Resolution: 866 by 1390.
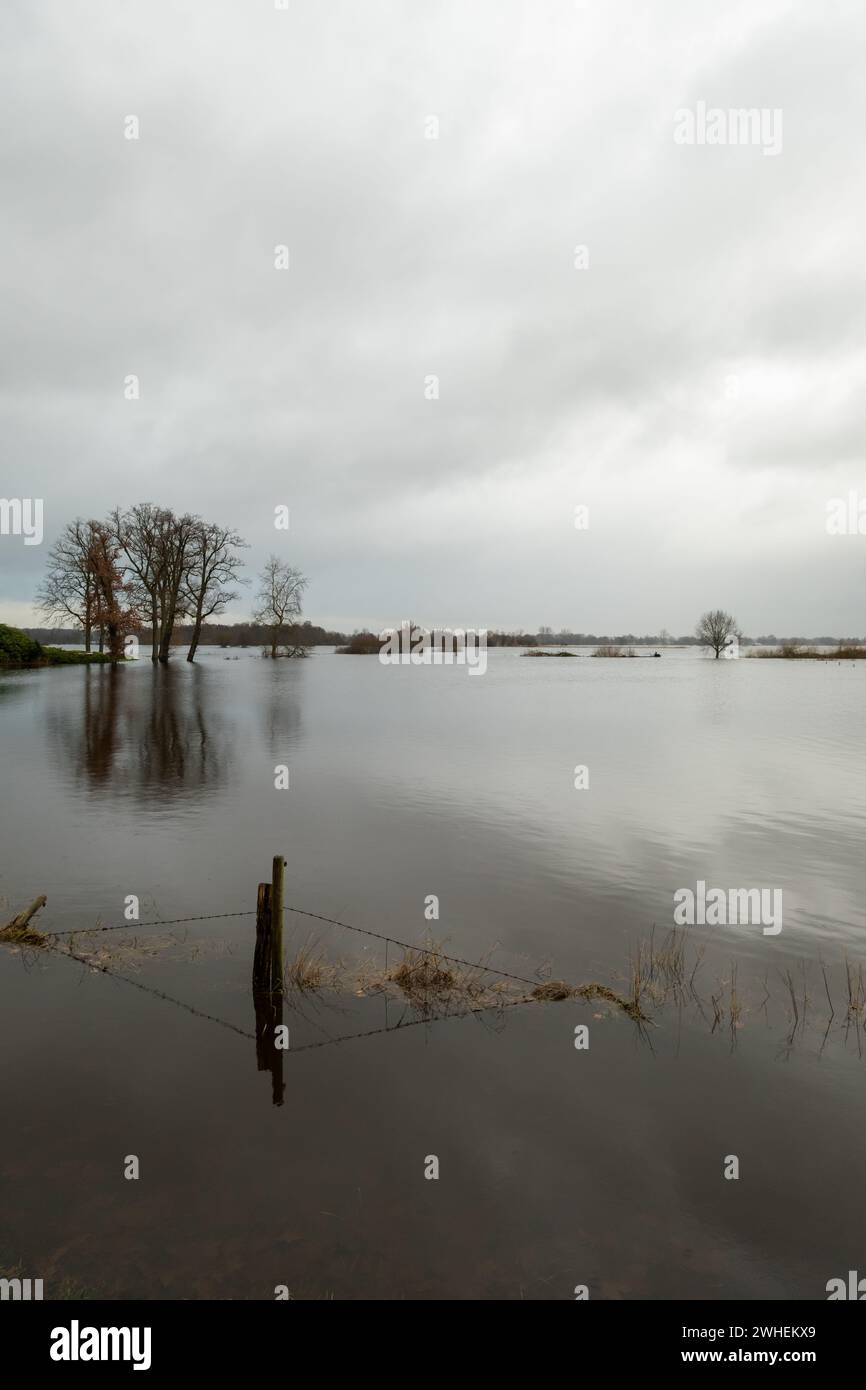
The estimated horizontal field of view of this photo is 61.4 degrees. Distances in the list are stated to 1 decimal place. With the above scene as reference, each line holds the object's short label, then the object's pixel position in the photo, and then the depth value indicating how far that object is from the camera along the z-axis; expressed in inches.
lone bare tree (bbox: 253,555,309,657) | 3870.6
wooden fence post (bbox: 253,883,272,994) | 330.0
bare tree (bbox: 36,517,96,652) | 2618.1
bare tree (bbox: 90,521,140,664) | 2613.2
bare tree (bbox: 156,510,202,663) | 2752.0
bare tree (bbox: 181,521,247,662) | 2871.6
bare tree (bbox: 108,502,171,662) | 2694.4
